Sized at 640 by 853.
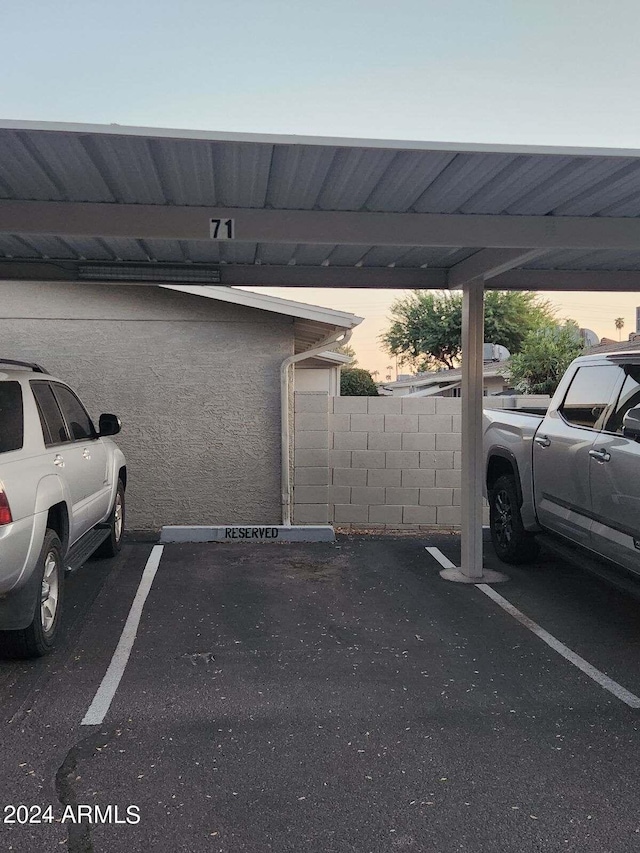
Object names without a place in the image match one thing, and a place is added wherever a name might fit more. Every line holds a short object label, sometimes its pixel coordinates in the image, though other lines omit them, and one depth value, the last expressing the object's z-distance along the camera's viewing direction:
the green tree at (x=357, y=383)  40.52
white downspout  10.30
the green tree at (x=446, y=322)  40.00
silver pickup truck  5.75
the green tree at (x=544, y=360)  21.12
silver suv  4.85
